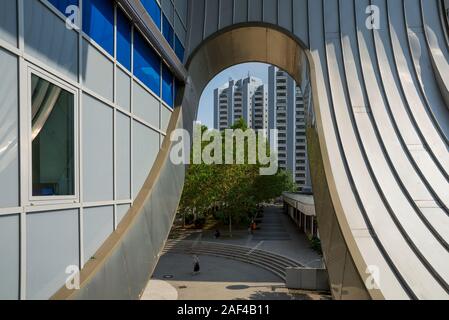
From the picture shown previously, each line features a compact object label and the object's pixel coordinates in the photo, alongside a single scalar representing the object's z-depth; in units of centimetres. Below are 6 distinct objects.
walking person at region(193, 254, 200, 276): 2172
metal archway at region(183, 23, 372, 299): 712
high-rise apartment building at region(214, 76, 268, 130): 11919
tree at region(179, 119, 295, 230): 3356
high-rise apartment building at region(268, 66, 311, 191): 9644
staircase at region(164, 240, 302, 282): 2289
